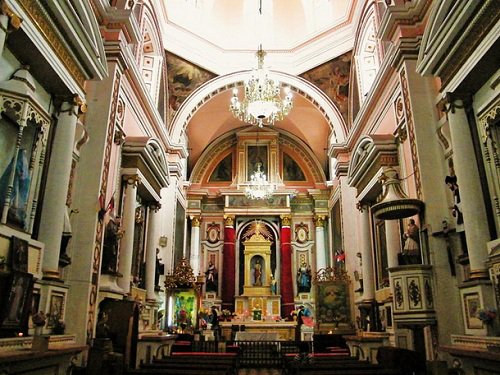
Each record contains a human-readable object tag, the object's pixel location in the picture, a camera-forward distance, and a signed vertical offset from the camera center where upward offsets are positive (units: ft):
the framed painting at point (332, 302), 38.78 +2.20
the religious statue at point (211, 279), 55.06 +5.91
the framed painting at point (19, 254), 15.43 +2.59
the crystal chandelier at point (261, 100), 34.35 +17.42
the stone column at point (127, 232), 26.91 +5.81
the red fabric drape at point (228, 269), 54.24 +7.07
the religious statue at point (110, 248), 24.23 +4.30
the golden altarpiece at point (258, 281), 53.11 +5.64
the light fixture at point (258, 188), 49.80 +15.18
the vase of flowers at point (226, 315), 50.13 +1.52
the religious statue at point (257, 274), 55.11 +6.54
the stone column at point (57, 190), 18.30 +5.70
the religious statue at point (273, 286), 54.65 +5.08
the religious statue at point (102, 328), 20.57 +0.08
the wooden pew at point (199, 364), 19.44 -1.63
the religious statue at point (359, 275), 37.11 +4.33
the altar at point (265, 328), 48.06 +0.11
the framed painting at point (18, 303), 14.56 +0.89
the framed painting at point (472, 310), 17.71 +0.70
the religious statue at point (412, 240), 22.82 +4.36
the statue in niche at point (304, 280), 54.54 +5.70
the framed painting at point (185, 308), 42.47 +1.97
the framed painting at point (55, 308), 18.45 +0.88
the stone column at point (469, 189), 17.83 +5.49
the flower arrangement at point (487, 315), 15.69 +0.41
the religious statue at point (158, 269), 37.80 +5.07
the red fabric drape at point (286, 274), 53.47 +6.46
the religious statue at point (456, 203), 20.76 +5.65
